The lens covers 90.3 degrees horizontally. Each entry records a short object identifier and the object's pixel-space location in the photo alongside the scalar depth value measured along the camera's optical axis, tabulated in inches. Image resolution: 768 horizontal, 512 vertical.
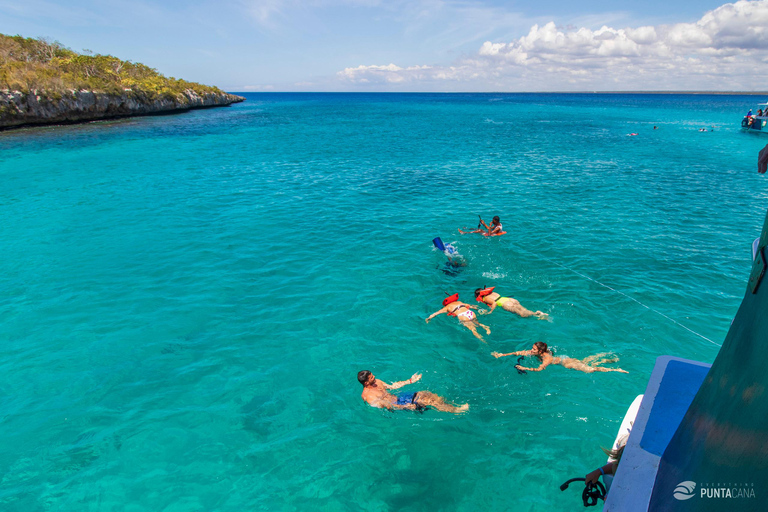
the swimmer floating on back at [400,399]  346.3
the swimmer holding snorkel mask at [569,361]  385.1
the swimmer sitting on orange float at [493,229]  712.4
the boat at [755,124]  2133.0
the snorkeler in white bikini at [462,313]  454.0
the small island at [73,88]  2039.9
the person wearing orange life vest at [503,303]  471.5
